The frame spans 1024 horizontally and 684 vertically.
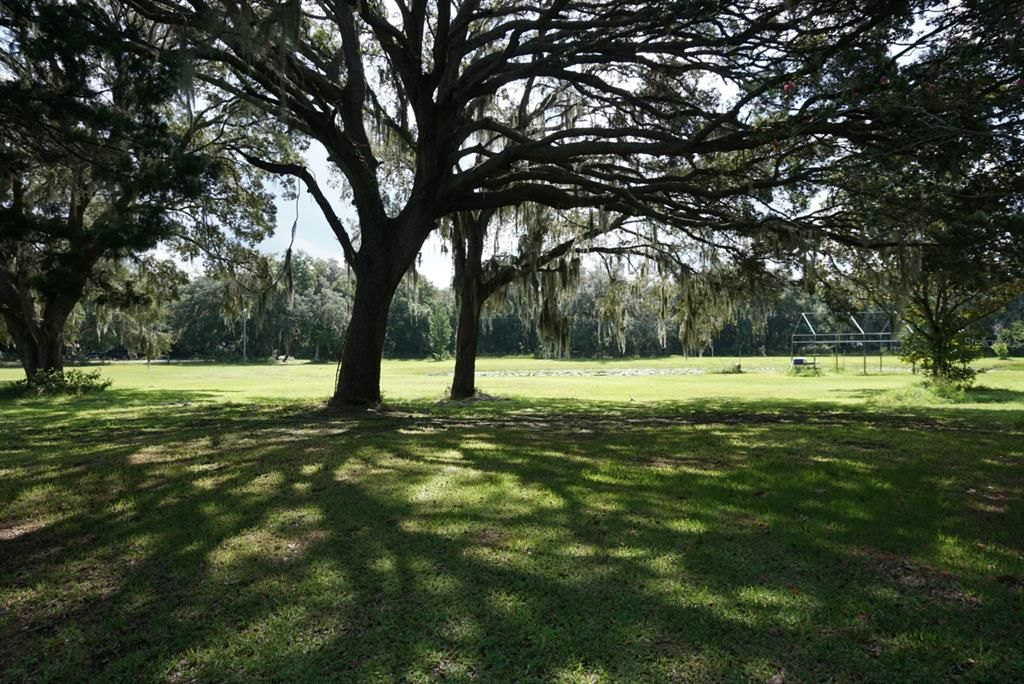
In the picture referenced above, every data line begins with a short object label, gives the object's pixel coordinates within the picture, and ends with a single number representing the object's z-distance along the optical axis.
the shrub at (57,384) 17.00
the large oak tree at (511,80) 8.10
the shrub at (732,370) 36.06
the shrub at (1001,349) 38.59
